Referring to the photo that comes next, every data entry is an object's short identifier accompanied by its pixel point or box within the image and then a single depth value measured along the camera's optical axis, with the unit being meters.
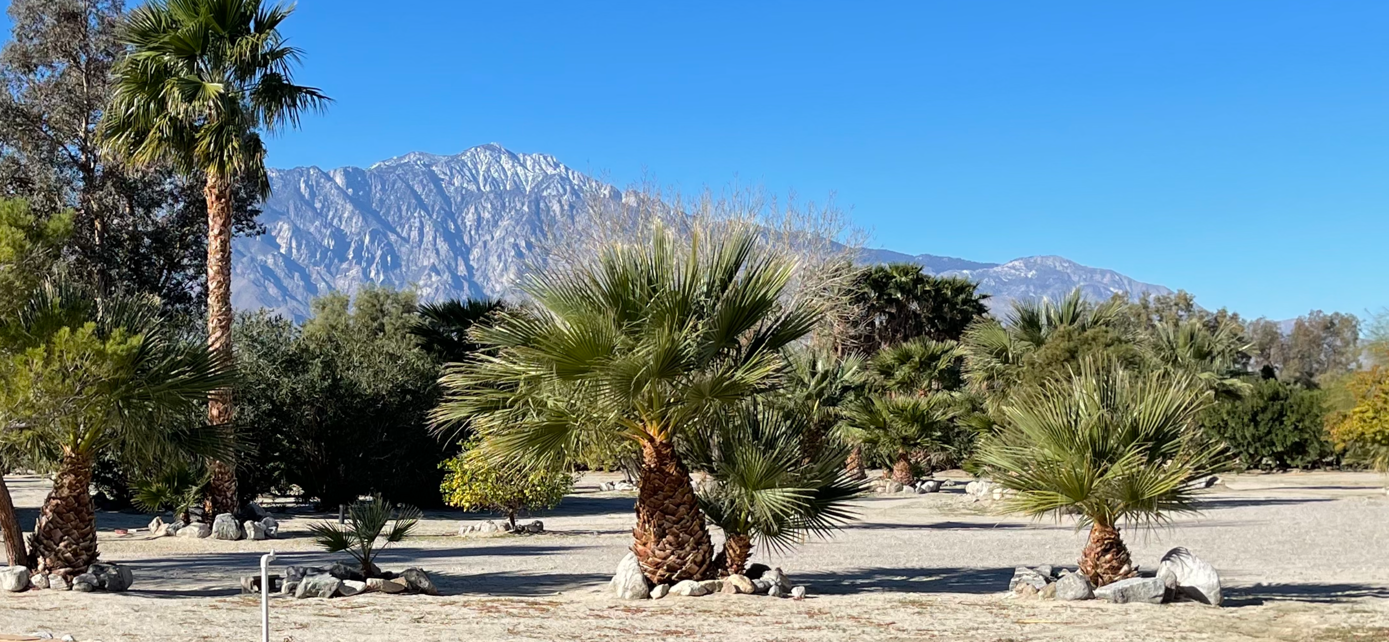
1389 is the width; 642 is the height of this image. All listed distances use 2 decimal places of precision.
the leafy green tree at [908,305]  46.53
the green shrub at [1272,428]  40.81
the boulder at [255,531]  19.48
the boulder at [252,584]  12.21
